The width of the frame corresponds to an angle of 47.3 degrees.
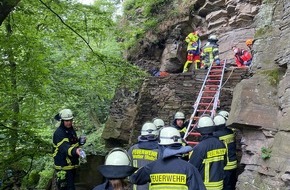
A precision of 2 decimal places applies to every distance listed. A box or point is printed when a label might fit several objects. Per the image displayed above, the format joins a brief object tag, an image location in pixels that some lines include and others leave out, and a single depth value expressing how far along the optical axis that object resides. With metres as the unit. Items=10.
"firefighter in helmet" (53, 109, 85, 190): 6.48
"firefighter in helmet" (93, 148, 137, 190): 2.80
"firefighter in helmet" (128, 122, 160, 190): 4.98
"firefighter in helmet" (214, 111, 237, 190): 6.11
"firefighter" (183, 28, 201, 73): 12.85
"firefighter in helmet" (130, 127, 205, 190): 3.59
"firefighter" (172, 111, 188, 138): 7.87
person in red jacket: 11.72
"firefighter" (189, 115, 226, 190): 5.11
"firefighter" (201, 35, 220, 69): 11.84
